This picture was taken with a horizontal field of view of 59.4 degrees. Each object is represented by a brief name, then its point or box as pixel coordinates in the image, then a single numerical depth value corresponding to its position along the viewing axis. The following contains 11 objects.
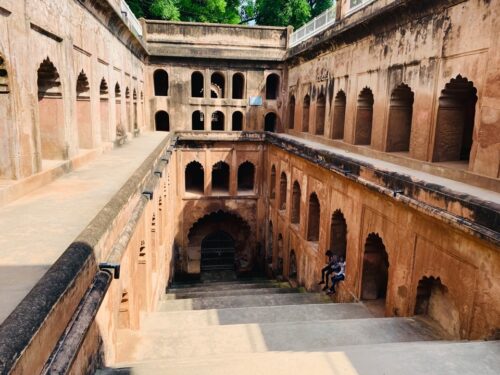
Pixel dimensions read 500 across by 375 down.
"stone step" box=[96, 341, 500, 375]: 4.15
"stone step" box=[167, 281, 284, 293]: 14.58
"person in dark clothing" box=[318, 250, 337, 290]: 10.48
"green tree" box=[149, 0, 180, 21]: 22.05
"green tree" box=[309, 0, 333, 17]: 29.20
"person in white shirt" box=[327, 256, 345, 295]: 10.11
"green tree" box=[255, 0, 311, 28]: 25.45
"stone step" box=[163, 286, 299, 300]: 13.03
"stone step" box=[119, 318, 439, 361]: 6.14
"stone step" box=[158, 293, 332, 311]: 10.84
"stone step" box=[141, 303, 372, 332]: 8.23
